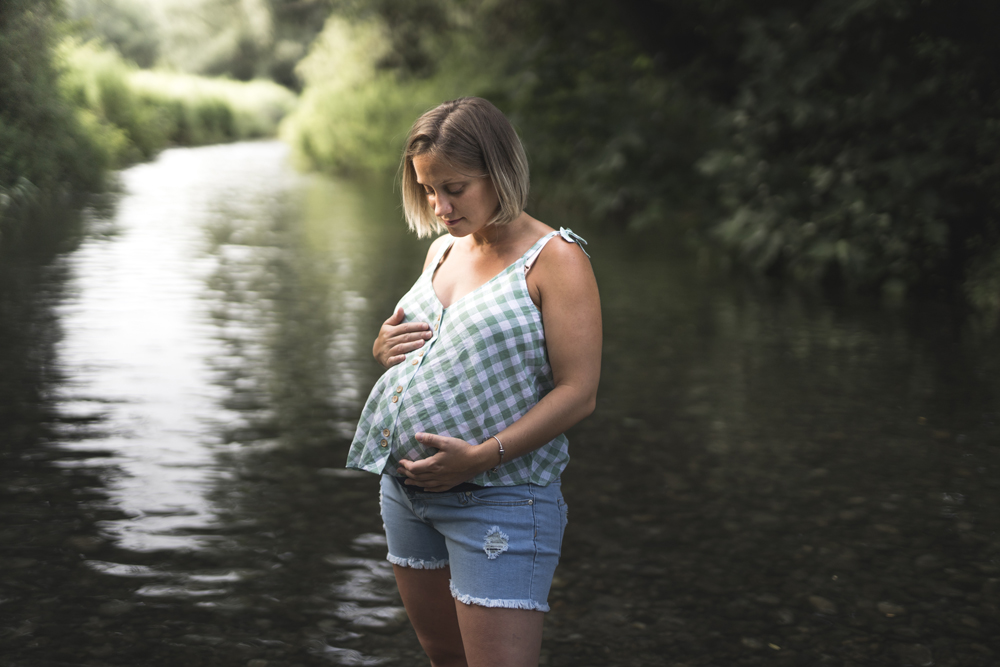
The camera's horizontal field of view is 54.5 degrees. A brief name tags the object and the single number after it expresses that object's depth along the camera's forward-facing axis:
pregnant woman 2.13
